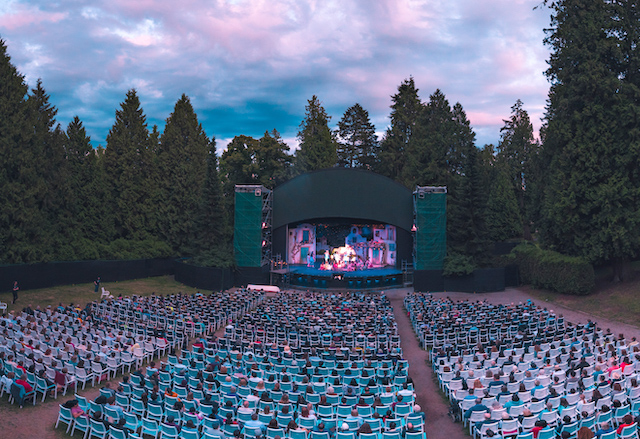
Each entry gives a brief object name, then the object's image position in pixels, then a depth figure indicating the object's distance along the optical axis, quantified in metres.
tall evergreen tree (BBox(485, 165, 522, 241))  48.22
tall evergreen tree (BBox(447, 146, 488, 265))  36.31
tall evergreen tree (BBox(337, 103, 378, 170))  76.12
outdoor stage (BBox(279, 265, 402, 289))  35.75
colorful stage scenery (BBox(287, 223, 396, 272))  42.66
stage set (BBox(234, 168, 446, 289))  36.59
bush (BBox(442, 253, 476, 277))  34.25
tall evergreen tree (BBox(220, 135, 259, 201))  55.92
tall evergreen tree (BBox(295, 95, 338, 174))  60.62
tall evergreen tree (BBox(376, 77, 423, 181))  64.56
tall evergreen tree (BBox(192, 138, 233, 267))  40.21
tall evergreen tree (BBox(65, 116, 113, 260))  39.84
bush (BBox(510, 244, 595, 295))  29.47
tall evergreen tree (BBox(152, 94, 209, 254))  44.06
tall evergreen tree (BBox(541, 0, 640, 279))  27.72
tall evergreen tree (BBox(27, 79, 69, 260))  32.84
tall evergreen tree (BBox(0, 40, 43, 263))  30.31
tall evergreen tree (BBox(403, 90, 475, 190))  46.66
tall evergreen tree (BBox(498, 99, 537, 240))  54.00
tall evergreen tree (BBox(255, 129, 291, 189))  56.88
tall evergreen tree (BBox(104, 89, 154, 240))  42.94
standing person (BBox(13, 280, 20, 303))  25.57
